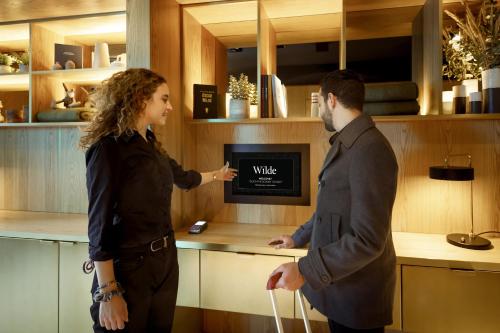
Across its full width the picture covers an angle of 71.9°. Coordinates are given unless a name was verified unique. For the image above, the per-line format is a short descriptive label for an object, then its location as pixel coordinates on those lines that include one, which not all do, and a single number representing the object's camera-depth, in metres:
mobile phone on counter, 2.02
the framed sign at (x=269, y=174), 2.26
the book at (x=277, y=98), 2.03
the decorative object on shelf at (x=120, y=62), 2.13
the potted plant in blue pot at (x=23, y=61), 2.43
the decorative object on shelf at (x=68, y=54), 2.29
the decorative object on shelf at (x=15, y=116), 2.42
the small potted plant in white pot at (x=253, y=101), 2.17
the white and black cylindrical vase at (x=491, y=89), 1.73
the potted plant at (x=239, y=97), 2.08
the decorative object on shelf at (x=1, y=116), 2.54
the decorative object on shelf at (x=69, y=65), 2.27
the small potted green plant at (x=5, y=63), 2.43
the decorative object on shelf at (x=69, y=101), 2.36
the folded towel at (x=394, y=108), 1.85
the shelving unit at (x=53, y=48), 2.24
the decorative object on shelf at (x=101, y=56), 2.18
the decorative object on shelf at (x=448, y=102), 1.92
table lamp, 1.71
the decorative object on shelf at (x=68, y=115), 2.22
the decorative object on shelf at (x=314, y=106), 1.99
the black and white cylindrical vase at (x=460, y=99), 1.82
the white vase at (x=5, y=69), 2.42
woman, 1.22
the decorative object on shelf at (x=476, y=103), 1.80
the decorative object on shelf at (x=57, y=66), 2.28
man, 1.03
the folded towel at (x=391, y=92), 1.85
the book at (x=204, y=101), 2.16
